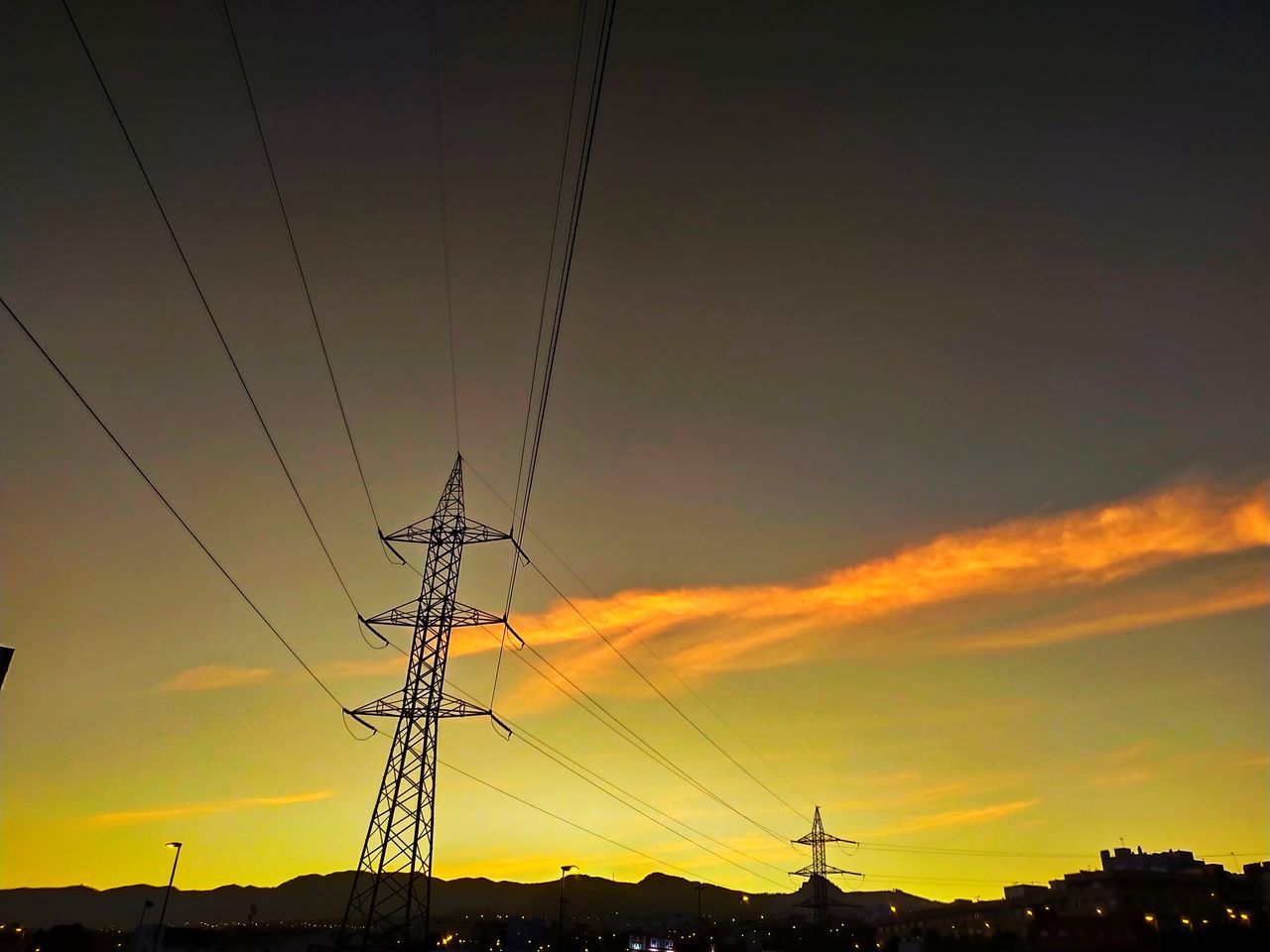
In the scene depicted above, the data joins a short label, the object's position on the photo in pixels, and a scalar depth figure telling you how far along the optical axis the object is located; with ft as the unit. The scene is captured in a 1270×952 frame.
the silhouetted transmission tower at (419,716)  112.98
